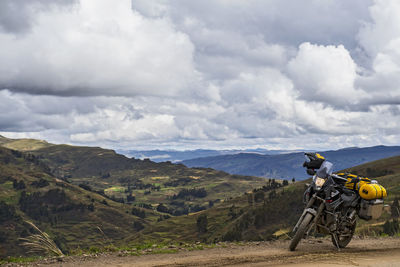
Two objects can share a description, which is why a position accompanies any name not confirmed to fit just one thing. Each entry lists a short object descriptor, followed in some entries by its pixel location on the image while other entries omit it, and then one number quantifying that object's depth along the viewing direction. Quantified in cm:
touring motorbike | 1376
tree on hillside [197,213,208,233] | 19650
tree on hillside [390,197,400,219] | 4240
